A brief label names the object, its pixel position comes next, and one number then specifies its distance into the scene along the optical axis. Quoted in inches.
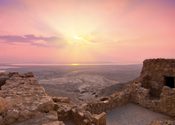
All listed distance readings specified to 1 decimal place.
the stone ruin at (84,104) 128.9
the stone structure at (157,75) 368.0
